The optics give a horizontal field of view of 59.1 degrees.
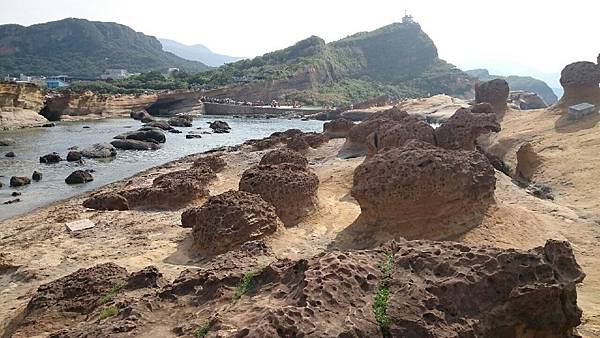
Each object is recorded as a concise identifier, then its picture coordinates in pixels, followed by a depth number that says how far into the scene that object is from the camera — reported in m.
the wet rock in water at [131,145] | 30.62
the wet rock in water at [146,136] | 33.12
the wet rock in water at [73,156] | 25.30
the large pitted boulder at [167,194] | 13.07
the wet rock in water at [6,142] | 30.04
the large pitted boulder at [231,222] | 8.94
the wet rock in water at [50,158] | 24.81
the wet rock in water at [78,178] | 20.20
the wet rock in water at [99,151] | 26.81
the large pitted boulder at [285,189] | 10.88
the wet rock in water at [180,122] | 48.31
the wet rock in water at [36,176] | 20.69
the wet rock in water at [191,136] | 37.56
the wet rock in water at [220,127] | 42.96
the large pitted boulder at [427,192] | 9.16
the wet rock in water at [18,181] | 19.20
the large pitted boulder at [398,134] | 15.90
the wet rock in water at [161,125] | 42.62
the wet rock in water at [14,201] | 16.64
